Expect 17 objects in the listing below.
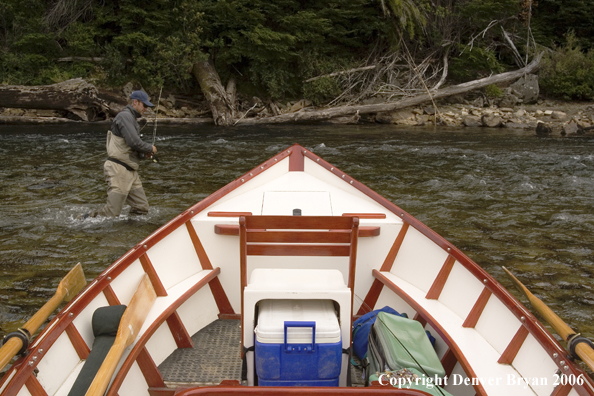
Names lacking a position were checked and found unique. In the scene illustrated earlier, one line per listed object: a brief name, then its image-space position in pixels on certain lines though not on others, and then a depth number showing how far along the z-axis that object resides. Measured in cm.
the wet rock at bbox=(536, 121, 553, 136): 1794
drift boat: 265
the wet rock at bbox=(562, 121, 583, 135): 1765
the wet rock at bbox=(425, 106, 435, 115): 2144
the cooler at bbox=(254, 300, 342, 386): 267
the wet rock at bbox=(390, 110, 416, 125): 2106
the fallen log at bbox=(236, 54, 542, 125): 2077
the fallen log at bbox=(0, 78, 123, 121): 1806
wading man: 672
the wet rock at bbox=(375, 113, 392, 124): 2128
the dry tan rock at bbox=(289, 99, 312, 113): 2228
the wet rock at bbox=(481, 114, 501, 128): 1988
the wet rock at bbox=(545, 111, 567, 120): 1969
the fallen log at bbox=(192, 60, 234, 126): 2036
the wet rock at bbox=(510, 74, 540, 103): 2247
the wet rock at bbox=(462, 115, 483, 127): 2028
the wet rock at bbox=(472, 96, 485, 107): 2231
